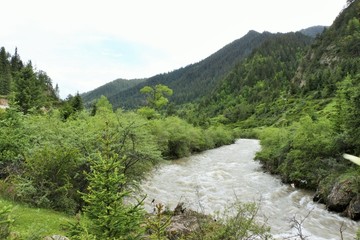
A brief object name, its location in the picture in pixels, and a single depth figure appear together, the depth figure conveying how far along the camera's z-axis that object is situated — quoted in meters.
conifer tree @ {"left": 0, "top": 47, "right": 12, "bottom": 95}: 84.31
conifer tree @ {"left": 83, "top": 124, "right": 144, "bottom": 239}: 9.00
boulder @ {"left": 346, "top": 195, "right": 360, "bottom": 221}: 20.91
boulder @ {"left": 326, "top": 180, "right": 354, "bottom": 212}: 22.33
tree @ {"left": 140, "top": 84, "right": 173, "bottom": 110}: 65.75
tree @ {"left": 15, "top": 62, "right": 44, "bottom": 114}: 61.76
